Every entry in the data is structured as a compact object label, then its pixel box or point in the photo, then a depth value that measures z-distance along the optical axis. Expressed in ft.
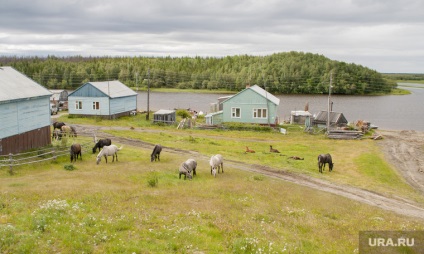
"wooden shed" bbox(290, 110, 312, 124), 199.31
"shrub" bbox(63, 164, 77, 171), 81.03
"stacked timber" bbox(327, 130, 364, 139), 159.13
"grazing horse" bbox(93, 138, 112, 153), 104.01
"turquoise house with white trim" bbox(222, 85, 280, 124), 179.73
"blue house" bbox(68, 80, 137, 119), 185.06
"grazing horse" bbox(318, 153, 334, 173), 98.22
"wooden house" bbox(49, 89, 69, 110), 227.46
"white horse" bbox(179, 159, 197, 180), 78.12
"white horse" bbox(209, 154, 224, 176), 85.30
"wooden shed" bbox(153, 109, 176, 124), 182.60
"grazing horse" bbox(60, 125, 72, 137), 123.95
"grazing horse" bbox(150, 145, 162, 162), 96.35
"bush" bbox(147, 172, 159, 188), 69.10
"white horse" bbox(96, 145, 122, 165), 90.22
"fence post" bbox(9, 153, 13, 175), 74.54
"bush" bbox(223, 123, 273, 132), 169.99
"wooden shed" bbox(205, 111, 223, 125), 186.39
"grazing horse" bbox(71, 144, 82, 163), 90.89
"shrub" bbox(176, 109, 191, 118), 207.05
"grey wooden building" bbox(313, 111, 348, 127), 181.66
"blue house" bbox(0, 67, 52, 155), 87.51
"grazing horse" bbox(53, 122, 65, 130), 139.64
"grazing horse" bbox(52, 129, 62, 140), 120.65
